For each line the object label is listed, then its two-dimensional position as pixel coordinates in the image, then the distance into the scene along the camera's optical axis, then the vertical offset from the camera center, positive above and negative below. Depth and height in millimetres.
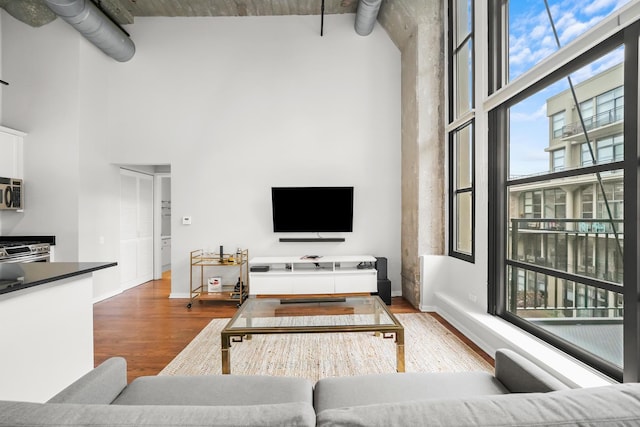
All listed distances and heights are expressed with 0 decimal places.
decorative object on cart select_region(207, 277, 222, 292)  4742 -974
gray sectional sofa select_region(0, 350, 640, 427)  707 -426
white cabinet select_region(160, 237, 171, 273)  6966 -801
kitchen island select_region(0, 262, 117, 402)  1722 -636
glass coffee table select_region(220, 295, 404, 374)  2355 -785
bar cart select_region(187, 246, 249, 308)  4605 -886
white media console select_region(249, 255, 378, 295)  4586 -886
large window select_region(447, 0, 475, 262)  3775 +979
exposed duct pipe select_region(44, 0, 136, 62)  3791 +2286
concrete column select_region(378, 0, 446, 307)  4285 +1127
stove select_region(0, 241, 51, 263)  3588 -414
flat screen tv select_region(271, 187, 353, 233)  4887 +82
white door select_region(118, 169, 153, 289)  5379 -229
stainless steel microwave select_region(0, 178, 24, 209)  4059 +258
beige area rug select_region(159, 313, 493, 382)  2674 -1205
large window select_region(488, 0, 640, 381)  1949 +231
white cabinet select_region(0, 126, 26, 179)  4141 +771
